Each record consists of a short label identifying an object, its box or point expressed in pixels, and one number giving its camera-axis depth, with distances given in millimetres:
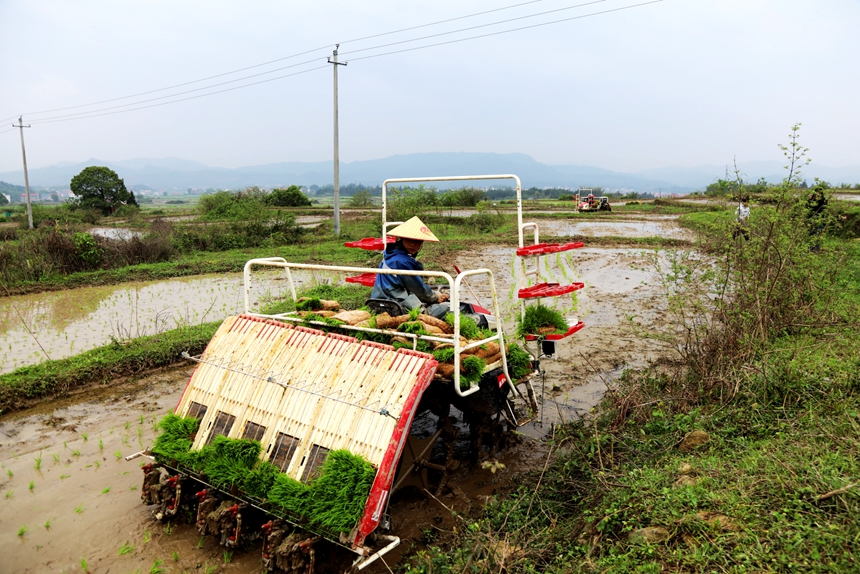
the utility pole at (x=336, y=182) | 23125
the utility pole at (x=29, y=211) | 29298
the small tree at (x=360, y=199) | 47312
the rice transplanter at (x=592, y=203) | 38500
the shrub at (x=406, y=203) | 23500
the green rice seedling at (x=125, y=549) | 4447
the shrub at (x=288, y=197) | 44719
